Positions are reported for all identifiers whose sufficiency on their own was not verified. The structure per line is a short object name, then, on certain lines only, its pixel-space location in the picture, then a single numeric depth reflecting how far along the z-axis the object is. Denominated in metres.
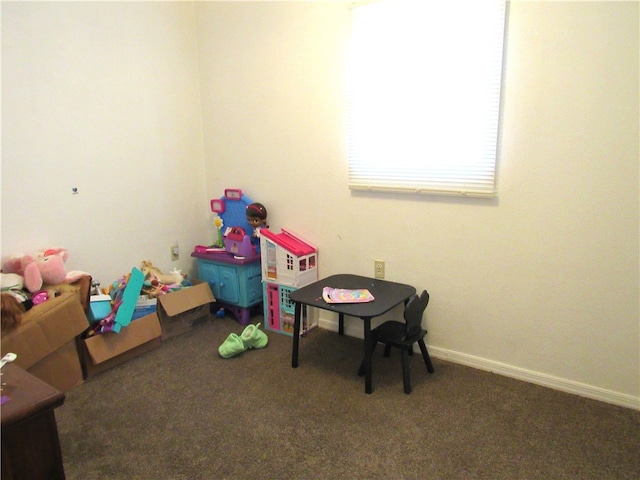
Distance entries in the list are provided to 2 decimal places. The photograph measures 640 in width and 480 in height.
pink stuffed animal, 2.09
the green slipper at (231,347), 2.48
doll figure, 2.90
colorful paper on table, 2.21
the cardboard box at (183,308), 2.68
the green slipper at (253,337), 2.57
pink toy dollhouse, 2.72
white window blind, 2.06
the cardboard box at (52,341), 1.90
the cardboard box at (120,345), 2.26
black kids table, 2.08
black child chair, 2.10
